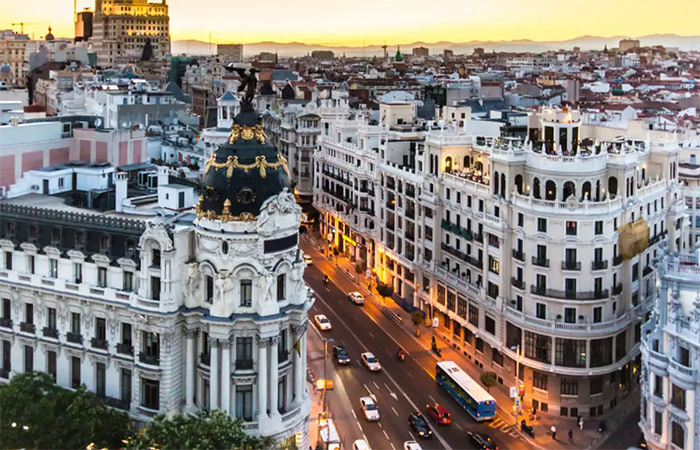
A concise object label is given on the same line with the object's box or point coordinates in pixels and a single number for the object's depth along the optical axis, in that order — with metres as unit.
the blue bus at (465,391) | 79.38
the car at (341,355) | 92.12
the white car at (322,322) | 101.66
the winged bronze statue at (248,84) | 65.06
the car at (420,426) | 76.64
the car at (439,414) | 79.00
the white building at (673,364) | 61.50
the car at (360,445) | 72.44
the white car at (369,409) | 79.50
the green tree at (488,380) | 83.12
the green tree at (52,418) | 59.38
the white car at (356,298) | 112.62
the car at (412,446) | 72.89
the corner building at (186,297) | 62.28
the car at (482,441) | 74.25
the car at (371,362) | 90.88
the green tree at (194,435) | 54.28
